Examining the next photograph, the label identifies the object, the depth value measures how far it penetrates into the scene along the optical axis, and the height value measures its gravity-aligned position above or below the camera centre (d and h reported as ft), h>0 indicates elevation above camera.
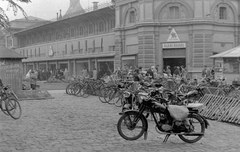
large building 106.63 +10.95
